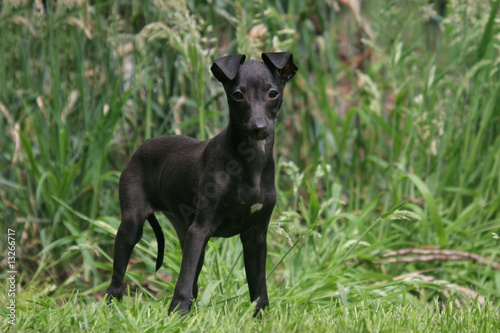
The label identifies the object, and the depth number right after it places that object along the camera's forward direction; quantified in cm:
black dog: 513
